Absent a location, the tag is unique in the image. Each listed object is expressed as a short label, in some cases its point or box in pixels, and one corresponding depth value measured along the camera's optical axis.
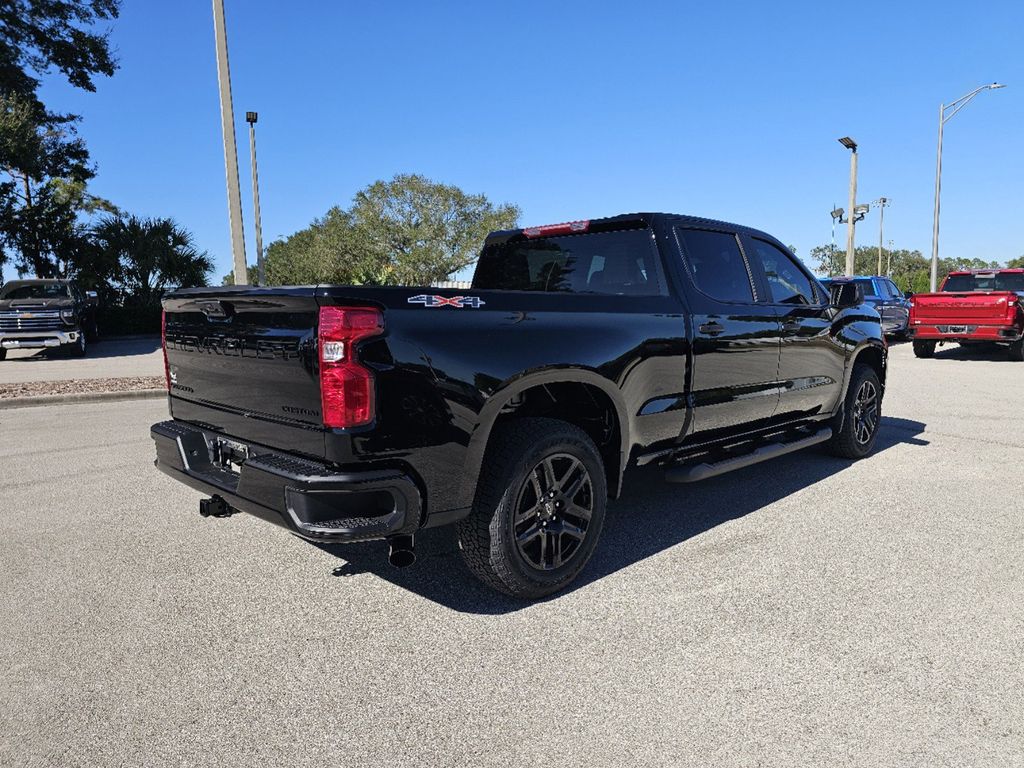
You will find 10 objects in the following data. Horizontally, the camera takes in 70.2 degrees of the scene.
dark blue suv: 18.64
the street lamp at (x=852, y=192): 24.52
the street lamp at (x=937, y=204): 29.69
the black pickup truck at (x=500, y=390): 2.79
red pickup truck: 14.39
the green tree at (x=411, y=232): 60.00
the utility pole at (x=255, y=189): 25.11
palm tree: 24.48
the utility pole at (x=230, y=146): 9.73
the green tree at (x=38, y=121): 23.20
